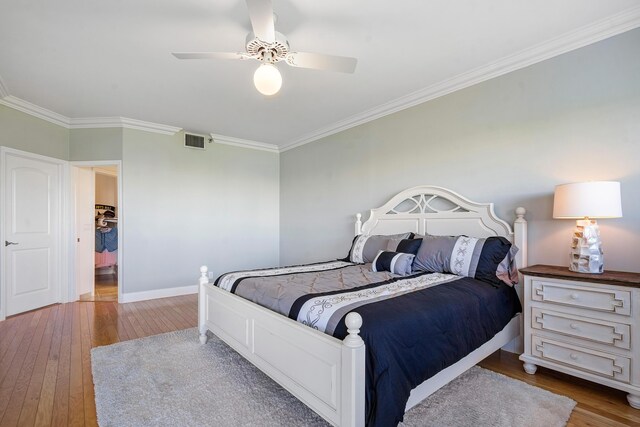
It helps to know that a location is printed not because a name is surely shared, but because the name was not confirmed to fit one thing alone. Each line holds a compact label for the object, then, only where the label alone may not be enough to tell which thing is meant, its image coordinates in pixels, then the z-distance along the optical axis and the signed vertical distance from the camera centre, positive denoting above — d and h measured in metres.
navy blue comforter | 1.48 -0.69
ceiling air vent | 5.06 +1.17
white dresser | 1.99 -0.77
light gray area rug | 1.87 -1.23
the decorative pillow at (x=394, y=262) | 2.80 -0.45
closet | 5.43 -0.47
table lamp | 2.13 +0.02
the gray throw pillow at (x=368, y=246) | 3.40 -0.37
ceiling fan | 2.09 +1.07
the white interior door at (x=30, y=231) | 3.86 -0.24
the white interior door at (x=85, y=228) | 4.68 -0.24
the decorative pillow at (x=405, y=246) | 3.02 -0.32
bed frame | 1.48 -0.77
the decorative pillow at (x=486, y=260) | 2.58 -0.39
